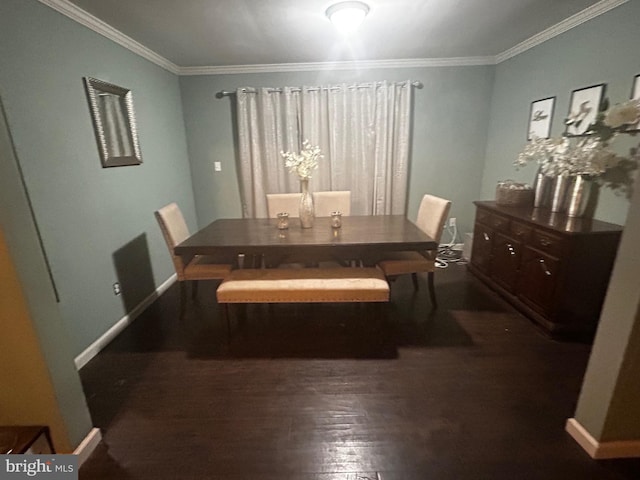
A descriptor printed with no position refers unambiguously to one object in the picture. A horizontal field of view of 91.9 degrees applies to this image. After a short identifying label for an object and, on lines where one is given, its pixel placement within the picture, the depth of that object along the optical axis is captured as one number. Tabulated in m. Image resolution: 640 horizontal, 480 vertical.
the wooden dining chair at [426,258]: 2.49
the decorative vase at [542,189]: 2.65
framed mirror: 2.22
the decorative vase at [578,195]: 2.24
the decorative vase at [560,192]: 2.40
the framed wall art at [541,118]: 2.73
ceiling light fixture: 2.02
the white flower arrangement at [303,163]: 2.38
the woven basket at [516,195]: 2.78
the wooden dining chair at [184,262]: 2.42
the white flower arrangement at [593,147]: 1.91
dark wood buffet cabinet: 2.03
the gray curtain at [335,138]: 3.56
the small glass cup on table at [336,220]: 2.46
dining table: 2.11
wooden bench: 2.09
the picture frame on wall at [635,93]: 1.98
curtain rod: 3.52
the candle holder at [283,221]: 2.50
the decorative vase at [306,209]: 2.51
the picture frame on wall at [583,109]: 2.26
